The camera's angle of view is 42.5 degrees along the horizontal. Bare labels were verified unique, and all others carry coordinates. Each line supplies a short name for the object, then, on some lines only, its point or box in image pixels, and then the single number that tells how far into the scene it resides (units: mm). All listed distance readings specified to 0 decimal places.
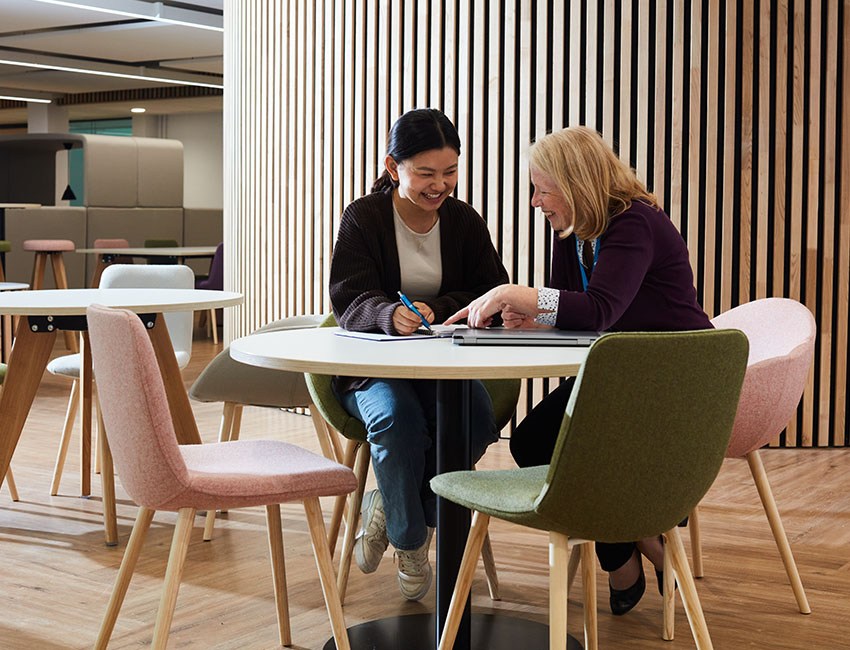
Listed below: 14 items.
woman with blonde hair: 2729
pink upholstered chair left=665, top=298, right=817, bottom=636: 2871
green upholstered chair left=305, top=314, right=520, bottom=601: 3135
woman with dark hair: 2811
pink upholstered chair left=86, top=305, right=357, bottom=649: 2316
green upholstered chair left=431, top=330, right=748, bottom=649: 1995
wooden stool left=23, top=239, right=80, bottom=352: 9961
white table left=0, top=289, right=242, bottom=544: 3922
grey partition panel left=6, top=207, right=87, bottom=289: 12477
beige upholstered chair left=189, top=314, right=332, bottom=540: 3775
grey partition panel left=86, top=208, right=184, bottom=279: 13664
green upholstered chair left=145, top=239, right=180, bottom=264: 12688
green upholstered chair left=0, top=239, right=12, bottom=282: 10477
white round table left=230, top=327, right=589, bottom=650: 2227
